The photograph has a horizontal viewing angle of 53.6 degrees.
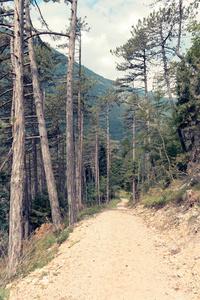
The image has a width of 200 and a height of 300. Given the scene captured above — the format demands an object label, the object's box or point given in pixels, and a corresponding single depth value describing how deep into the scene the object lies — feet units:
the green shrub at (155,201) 31.38
